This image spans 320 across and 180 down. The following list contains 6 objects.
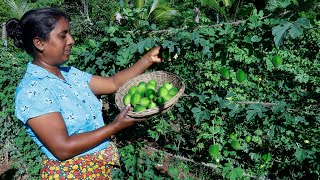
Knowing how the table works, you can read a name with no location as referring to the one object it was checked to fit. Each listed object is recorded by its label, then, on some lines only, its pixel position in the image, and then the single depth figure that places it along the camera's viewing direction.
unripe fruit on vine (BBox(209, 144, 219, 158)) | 2.66
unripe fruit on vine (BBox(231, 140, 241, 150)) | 2.84
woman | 1.67
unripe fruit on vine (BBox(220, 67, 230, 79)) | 2.66
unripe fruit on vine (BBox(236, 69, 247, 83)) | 2.58
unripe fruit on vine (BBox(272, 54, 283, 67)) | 2.55
